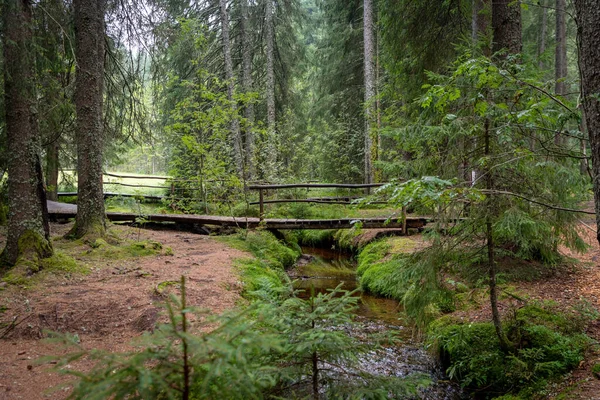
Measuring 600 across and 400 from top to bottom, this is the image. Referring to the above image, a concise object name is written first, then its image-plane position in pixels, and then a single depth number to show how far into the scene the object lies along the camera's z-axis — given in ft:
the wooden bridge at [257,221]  31.37
